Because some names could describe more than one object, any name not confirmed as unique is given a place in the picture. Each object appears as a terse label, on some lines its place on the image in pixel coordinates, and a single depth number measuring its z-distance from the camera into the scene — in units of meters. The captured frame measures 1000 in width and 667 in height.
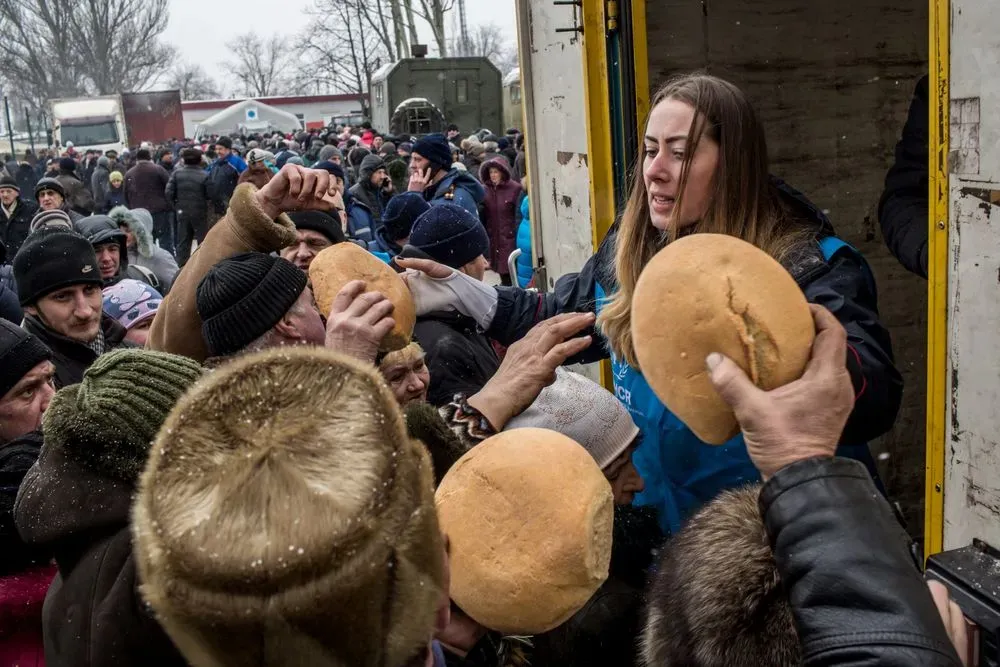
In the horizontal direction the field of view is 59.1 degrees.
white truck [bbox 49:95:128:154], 31.03
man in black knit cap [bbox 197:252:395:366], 2.21
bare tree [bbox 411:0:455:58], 39.97
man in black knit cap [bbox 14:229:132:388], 3.65
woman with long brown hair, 1.86
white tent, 41.88
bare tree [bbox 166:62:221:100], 71.88
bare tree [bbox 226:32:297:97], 74.00
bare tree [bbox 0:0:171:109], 53.97
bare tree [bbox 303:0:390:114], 42.62
